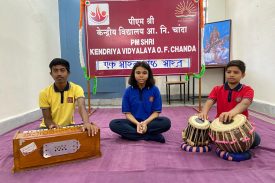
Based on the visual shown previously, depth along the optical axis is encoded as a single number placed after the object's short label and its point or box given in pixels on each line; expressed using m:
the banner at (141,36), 3.26
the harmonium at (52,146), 1.45
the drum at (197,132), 1.72
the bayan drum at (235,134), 1.53
